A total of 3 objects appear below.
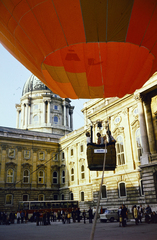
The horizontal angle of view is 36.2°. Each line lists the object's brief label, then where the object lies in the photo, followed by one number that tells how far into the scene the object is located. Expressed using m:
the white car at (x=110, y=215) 23.48
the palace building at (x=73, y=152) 26.45
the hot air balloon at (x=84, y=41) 10.27
